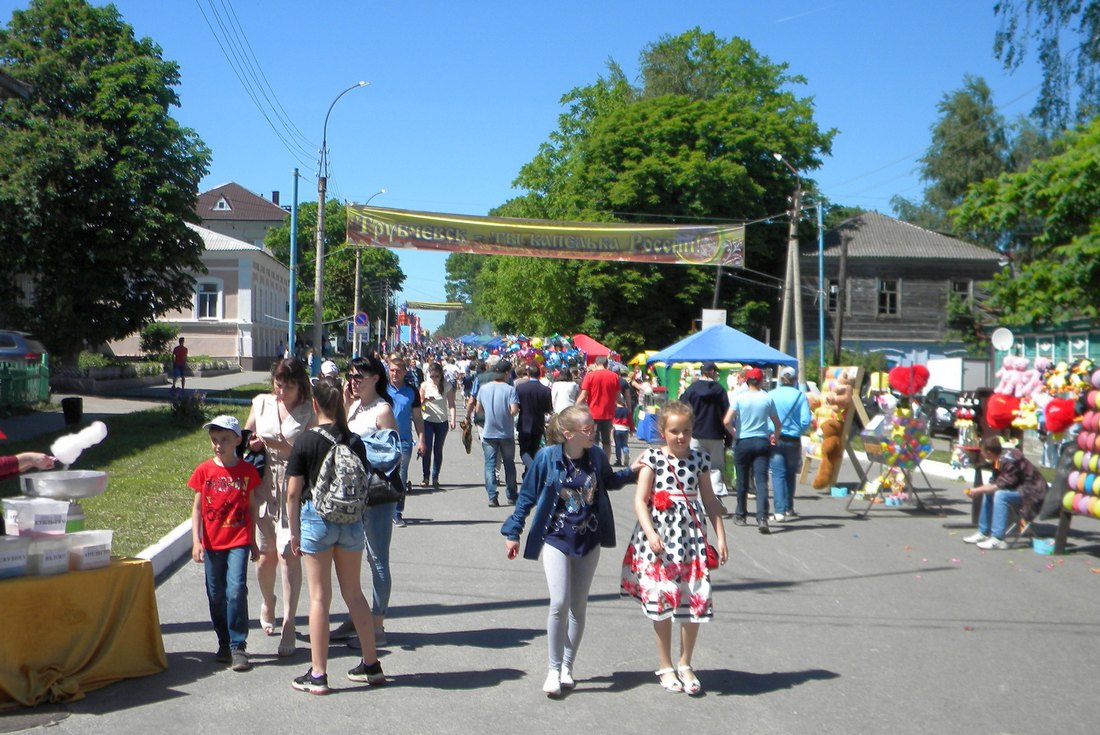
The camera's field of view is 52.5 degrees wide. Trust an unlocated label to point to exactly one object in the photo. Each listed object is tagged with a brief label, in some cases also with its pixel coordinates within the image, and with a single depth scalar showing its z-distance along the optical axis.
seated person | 10.87
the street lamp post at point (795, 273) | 30.05
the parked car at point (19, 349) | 25.77
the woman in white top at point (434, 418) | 14.01
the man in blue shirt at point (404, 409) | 10.97
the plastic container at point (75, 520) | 5.76
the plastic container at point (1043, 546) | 10.59
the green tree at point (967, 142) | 55.56
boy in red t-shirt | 6.02
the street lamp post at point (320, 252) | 33.25
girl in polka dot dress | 5.64
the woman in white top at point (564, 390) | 15.65
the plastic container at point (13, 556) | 5.36
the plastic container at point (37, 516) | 5.52
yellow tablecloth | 5.28
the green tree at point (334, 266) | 84.50
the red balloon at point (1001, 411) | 11.66
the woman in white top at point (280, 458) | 6.32
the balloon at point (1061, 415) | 10.66
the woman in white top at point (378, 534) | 6.58
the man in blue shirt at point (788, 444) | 11.98
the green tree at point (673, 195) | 46.97
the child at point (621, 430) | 17.77
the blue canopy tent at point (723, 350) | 22.12
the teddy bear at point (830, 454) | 14.95
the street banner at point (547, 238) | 26.35
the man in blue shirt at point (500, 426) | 13.09
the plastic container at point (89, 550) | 5.69
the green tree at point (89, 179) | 32.56
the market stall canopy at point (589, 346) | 34.23
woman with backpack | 5.60
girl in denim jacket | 5.64
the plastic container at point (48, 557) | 5.50
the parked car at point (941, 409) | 29.31
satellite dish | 21.19
